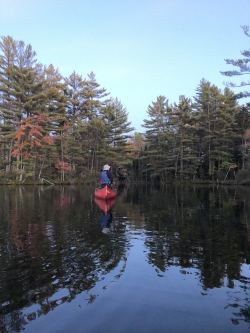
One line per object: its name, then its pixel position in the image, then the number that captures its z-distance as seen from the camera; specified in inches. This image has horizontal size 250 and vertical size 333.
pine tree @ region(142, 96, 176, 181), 1642.5
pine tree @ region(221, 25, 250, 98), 740.6
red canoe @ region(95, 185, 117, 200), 609.0
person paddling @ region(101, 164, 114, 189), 628.0
